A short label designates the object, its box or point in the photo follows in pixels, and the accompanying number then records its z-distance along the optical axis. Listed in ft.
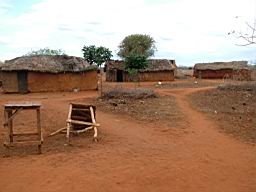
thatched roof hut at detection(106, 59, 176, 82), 82.15
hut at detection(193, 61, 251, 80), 93.51
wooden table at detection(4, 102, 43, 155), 18.21
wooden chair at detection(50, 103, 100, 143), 22.52
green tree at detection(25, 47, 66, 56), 92.06
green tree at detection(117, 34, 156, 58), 115.50
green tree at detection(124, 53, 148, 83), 75.18
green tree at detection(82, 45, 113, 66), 104.26
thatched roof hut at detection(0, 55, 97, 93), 52.25
